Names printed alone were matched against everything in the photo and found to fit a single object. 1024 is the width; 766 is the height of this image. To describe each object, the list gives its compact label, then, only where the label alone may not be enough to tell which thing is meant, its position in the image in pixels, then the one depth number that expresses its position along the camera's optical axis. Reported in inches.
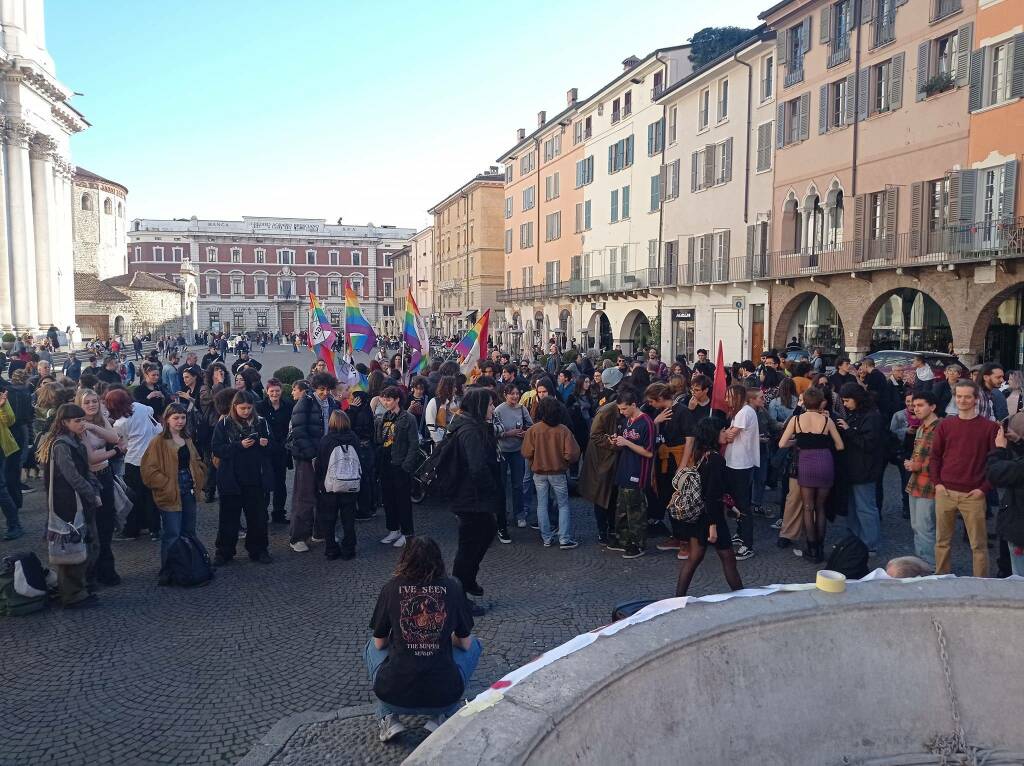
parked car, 653.3
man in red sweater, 241.6
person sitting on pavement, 162.4
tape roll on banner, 145.3
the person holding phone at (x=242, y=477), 300.7
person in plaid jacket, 264.5
